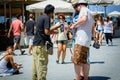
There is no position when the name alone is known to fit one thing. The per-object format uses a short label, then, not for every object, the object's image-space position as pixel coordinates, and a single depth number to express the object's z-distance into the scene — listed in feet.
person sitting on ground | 36.00
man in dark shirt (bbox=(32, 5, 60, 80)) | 27.45
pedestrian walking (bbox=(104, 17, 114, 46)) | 75.36
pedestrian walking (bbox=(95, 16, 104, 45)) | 78.00
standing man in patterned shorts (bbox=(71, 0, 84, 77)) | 29.48
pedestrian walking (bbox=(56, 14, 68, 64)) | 44.70
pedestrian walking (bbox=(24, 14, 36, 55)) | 56.39
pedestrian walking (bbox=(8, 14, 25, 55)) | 57.06
